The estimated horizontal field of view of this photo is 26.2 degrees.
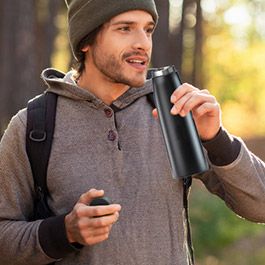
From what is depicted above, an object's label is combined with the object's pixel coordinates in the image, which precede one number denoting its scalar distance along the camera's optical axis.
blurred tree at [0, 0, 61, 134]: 11.69
